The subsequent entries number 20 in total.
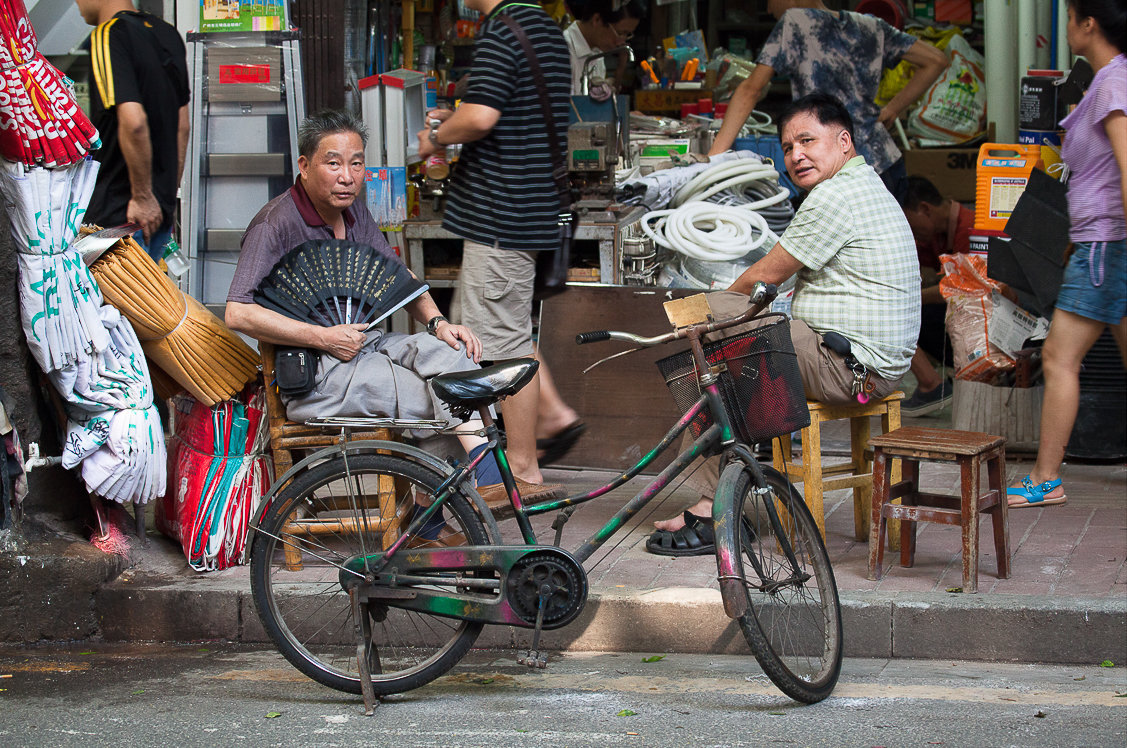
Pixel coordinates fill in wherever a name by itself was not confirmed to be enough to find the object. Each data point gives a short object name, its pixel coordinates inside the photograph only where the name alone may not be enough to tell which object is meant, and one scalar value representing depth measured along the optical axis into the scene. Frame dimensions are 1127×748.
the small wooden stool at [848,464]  9.08
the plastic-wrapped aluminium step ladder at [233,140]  13.62
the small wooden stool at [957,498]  8.49
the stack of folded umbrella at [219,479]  9.46
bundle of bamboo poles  9.33
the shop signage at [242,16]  13.45
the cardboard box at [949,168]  16.73
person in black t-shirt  11.05
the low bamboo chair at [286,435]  9.12
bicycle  7.43
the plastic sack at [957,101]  16.83
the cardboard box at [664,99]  17.16
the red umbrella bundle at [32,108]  8.91
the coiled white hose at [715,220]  13.06
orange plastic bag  12.48
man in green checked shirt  9.05
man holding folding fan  8.86
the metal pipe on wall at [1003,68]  14.83
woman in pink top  9.79
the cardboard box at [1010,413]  12.29
